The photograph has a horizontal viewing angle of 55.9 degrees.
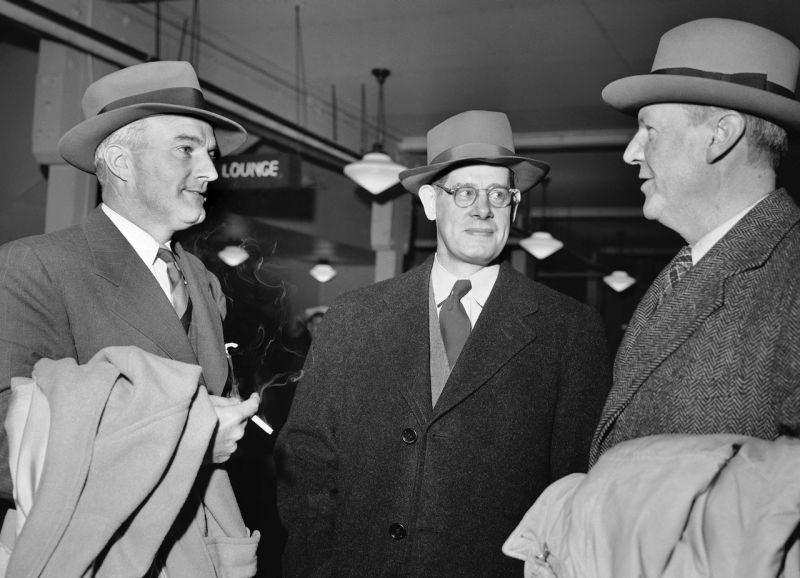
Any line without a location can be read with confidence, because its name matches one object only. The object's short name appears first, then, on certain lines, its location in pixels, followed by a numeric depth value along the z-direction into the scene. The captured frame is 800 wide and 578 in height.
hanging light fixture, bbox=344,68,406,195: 7.64
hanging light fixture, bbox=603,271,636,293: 19.30
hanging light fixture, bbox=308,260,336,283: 12.95
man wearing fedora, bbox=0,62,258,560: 1.79
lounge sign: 6.67
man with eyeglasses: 2.25
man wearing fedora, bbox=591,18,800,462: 1.57
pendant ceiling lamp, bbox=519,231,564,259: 12.91
